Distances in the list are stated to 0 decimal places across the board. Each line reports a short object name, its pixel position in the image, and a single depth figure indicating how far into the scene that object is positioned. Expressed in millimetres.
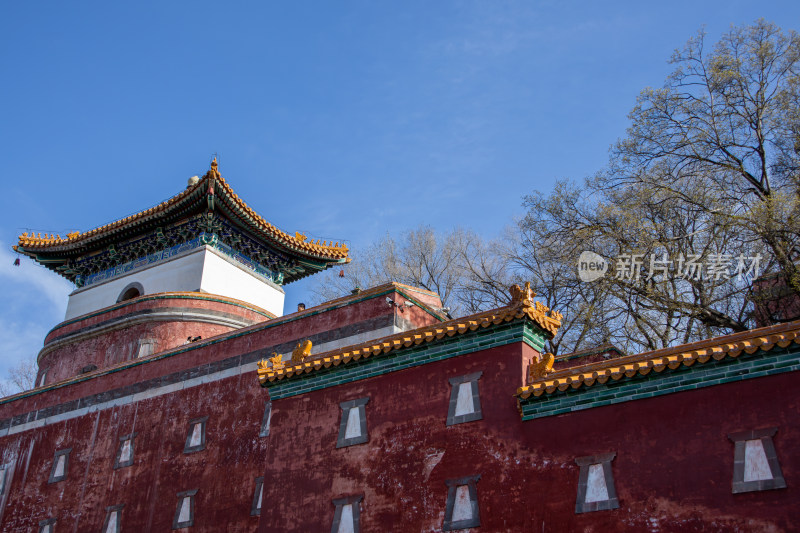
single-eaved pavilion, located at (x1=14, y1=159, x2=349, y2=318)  22750
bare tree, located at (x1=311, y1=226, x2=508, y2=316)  28000
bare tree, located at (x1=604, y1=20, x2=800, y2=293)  17781
